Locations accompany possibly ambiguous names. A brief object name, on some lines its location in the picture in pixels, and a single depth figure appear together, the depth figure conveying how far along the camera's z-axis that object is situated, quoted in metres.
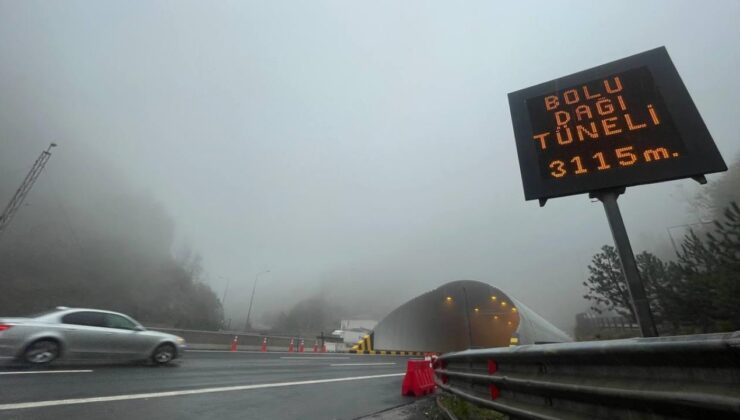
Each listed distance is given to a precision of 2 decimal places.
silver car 7.86
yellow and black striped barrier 36.26
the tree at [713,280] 21.30
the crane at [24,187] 47.50
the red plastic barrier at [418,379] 8.64
